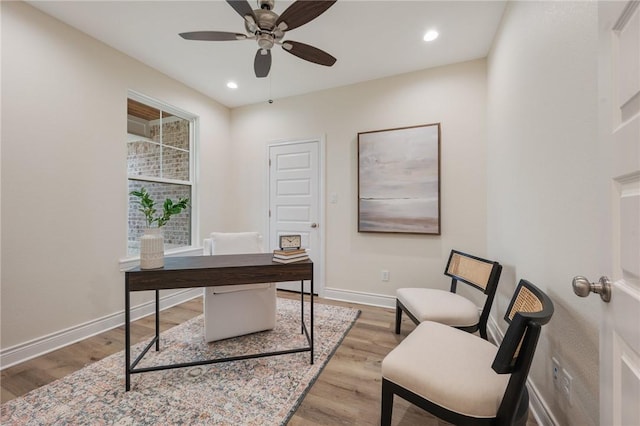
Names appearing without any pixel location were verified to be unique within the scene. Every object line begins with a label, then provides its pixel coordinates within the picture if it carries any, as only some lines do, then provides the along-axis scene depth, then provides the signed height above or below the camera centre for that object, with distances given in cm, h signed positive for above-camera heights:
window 276 +63
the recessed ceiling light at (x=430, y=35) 225 +160
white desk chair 210 -80
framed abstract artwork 279 +36
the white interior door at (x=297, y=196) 338 +22
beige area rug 141 -114
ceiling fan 147 +121
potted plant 168 -20
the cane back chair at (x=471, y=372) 87 -70
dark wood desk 163 -44
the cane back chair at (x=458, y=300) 179 -71
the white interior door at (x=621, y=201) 54 +2
